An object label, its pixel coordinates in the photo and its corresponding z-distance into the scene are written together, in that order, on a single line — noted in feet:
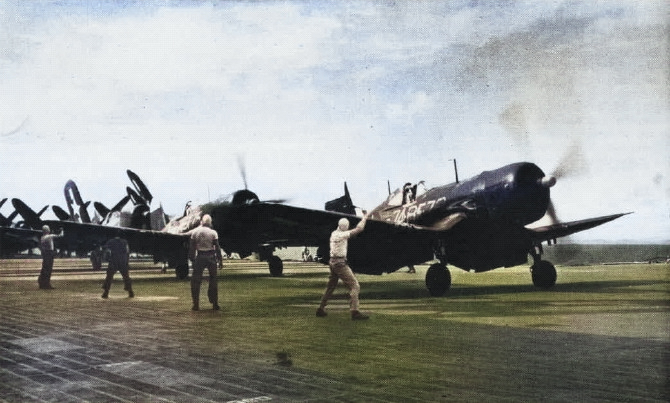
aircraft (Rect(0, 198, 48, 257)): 157.35
